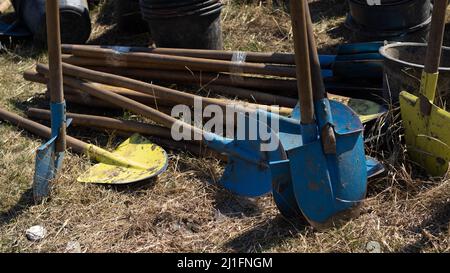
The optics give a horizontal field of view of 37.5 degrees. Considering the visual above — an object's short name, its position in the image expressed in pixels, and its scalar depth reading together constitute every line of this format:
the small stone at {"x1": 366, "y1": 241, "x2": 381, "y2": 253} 2.99
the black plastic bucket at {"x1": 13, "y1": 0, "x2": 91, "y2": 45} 5.80
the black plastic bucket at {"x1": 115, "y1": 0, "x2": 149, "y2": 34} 6.17
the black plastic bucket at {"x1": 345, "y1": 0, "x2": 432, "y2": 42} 4.48
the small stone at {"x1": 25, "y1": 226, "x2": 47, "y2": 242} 3.33
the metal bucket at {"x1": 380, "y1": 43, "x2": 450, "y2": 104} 3.54
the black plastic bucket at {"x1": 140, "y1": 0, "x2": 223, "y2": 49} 4.91
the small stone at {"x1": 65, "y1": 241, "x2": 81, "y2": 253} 3.22
